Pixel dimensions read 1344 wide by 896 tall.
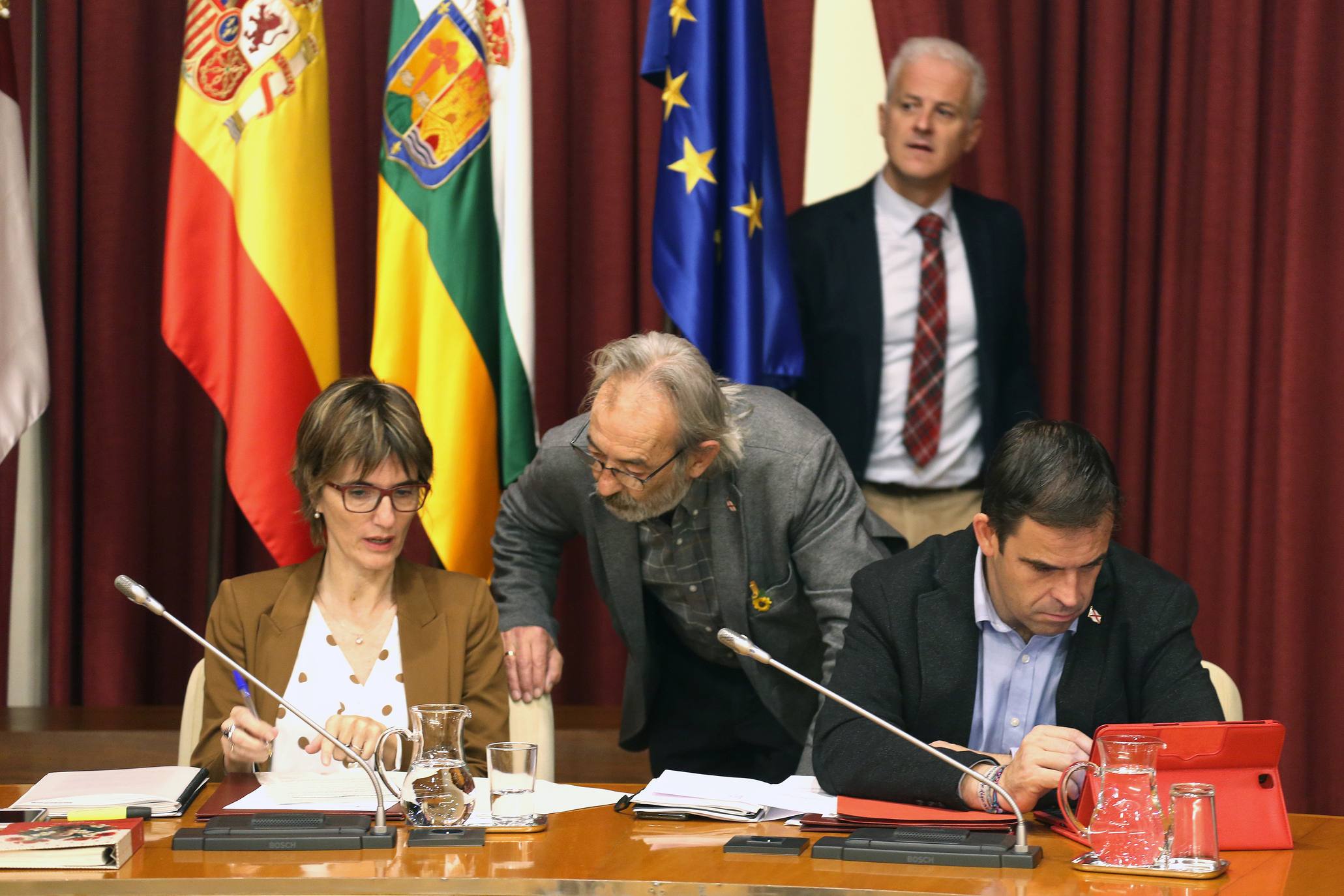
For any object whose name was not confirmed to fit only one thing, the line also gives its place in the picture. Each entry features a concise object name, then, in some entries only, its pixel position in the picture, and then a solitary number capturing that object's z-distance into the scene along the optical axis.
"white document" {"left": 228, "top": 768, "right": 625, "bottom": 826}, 4.43
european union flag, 7.06
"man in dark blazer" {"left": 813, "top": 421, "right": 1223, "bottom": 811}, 4.34
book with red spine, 3.92
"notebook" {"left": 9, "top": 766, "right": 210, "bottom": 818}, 4.48
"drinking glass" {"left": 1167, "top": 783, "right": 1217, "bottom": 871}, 3.76
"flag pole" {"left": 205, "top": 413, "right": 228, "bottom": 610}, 7.92
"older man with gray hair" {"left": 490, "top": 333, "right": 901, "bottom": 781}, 5.36
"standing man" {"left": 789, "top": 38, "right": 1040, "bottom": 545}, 7.25
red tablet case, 3.94
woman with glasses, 5.26
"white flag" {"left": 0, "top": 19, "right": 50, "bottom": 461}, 7.24
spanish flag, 7.14
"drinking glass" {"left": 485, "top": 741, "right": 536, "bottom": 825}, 4.24
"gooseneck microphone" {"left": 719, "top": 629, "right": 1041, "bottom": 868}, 3.90
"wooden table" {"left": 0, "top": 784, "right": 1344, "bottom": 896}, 3.69
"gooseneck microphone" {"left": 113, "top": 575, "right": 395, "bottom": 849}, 4.09
